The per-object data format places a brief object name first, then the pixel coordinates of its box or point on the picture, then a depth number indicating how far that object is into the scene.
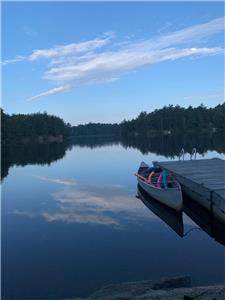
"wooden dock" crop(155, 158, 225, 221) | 9.80
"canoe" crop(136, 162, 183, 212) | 11.17
